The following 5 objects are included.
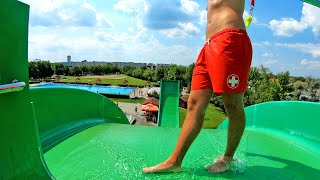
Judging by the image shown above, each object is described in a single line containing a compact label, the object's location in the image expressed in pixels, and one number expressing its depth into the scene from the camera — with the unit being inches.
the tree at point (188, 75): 1712.6
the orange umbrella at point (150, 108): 857.0
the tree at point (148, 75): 2655.1
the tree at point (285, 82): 1135.3
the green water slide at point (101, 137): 46.5
